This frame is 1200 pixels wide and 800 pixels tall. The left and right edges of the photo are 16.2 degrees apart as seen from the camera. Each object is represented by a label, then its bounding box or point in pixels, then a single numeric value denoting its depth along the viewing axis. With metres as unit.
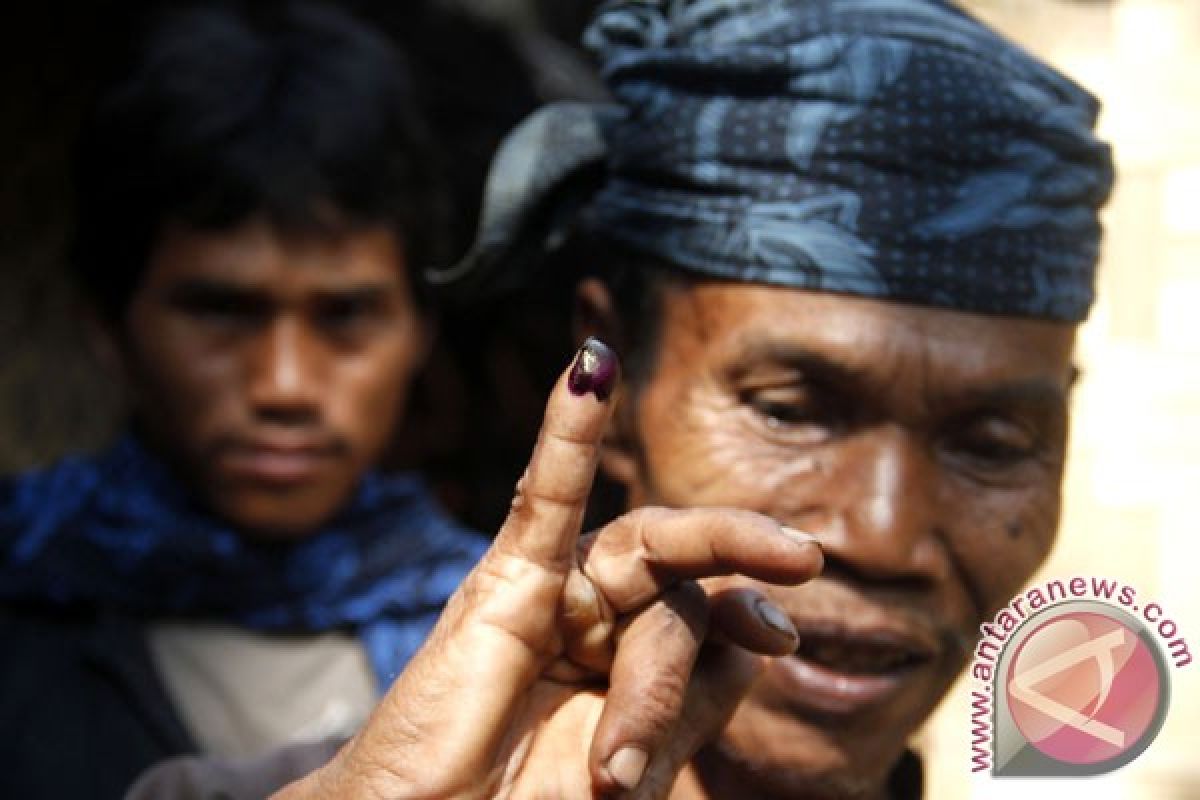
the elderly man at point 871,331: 1.24
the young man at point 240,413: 1.48
